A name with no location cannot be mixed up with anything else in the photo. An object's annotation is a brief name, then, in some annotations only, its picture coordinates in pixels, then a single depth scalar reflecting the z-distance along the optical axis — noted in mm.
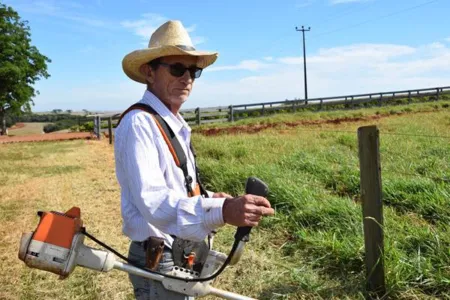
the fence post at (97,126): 19969
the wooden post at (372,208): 3076
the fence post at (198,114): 23812
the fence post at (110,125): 17555
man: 1568
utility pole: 46750
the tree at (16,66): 35531
